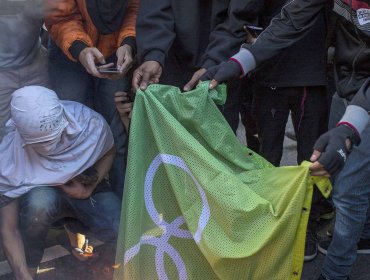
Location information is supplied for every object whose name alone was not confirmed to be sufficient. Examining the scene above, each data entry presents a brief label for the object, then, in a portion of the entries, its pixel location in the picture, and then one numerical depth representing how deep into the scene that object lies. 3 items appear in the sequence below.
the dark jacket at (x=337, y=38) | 2.80
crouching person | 2.99
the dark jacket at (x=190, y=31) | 3.06
